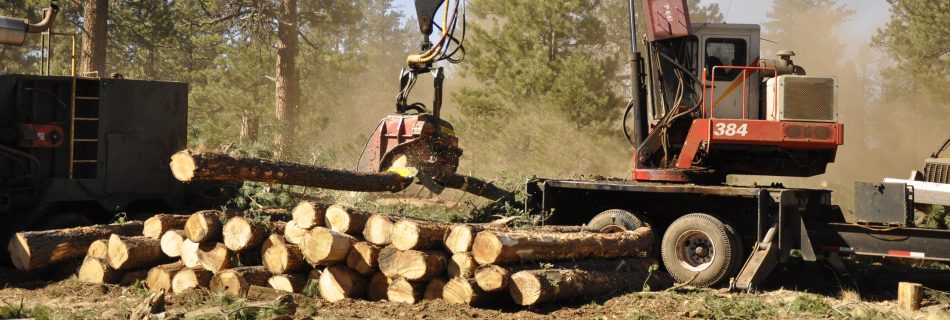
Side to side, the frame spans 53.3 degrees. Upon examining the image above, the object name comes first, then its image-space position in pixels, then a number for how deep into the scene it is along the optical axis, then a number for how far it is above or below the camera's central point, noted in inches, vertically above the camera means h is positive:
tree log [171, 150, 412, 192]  419.8 -3.1
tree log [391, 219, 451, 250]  369.7 -25.5
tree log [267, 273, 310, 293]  390.3 -47.8
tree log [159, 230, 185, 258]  418.1 -34.4
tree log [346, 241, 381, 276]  382.9 -36.2
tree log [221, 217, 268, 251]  393.4 -28.3
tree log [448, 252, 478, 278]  371.2 -37.1
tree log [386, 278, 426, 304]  373.7 -48.2
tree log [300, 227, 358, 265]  377.1 -31.4
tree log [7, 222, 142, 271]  425.4 -38.2
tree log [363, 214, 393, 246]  382.4 -24.5
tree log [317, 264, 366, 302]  383.2 -46.8
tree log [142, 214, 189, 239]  432.1 -27.5
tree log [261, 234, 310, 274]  389.4 -37.3
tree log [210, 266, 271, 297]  380.2 -46.2
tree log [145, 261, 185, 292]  406.0 -48.7
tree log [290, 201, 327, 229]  388.5 -19.4
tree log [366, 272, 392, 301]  386.9 -48.1
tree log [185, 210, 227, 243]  400.5 -26.2
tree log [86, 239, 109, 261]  427.8 -39.5
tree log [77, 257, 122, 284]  421.4 -49.0
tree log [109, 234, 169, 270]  414.0 -39.3
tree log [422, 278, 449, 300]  373.4 -46.6
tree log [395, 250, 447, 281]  367.6 -37.0
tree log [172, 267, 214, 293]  396.8 -48.1
